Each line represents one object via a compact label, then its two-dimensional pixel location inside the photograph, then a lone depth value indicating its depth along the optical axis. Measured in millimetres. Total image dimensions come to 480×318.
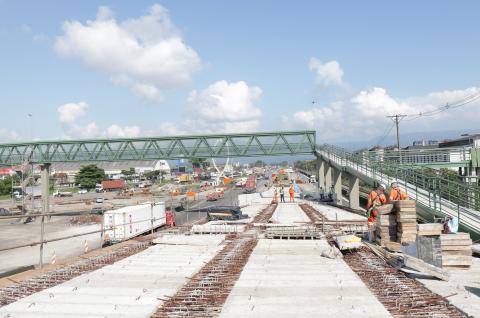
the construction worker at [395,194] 15400
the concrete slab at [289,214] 25880
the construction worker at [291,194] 44881
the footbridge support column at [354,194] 36469
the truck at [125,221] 28558
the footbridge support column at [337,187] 41681
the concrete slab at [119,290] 7328
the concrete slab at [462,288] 7300
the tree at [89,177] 135000
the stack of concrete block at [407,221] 12867
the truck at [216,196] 70375
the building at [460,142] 78681
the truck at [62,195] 109375
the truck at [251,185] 94031
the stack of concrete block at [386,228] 13320
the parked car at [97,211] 53469
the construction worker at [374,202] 15327
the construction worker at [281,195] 45062
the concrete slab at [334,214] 27250
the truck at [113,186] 127000
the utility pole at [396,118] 64881
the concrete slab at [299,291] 7148
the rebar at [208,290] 7245
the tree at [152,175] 175800
